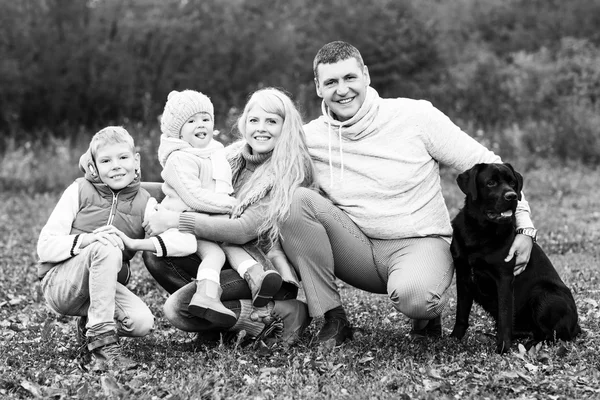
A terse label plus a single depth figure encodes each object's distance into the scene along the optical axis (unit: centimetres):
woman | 498
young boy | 462
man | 504
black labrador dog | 479
